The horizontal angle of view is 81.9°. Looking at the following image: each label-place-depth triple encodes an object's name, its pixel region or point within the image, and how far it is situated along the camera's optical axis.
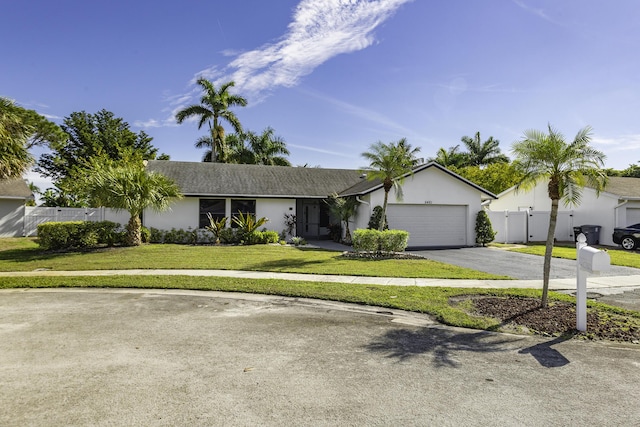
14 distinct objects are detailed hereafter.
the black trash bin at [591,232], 22.59
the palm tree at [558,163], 7.49
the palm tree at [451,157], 39.78
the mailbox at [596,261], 5.80
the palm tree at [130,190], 15.78
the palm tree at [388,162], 16.28
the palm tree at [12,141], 12.04
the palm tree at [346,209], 21.20
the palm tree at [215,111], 33.00
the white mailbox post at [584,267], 5.82
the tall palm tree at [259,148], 36.97
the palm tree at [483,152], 42.31
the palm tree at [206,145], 35.56
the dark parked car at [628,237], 19.53
